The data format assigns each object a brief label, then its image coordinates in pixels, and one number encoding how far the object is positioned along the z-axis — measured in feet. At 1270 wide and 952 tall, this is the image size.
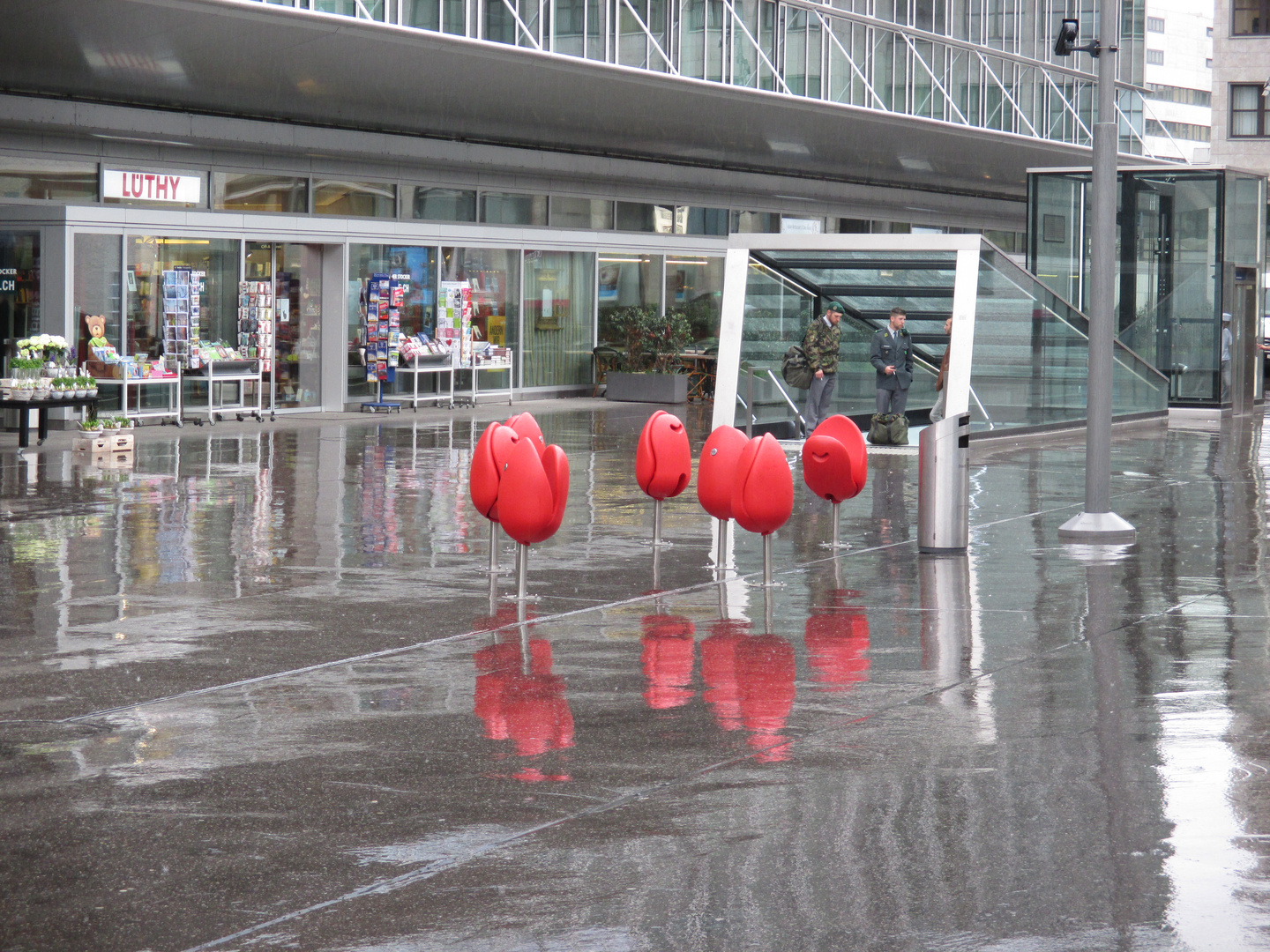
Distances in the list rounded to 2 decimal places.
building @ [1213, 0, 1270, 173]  197.88
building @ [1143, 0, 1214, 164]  407.03
